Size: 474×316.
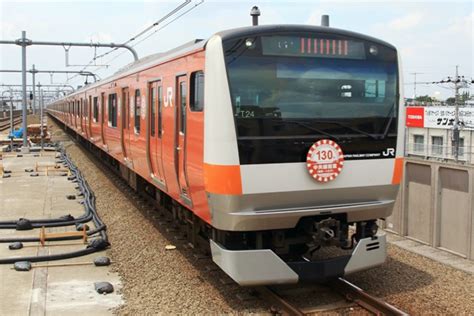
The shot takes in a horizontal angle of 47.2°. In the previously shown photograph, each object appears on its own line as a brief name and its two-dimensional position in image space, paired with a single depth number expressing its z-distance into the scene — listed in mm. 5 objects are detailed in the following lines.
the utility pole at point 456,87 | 24892
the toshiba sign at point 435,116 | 34838
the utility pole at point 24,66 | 22875
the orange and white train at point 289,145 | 5203
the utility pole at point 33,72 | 35428
